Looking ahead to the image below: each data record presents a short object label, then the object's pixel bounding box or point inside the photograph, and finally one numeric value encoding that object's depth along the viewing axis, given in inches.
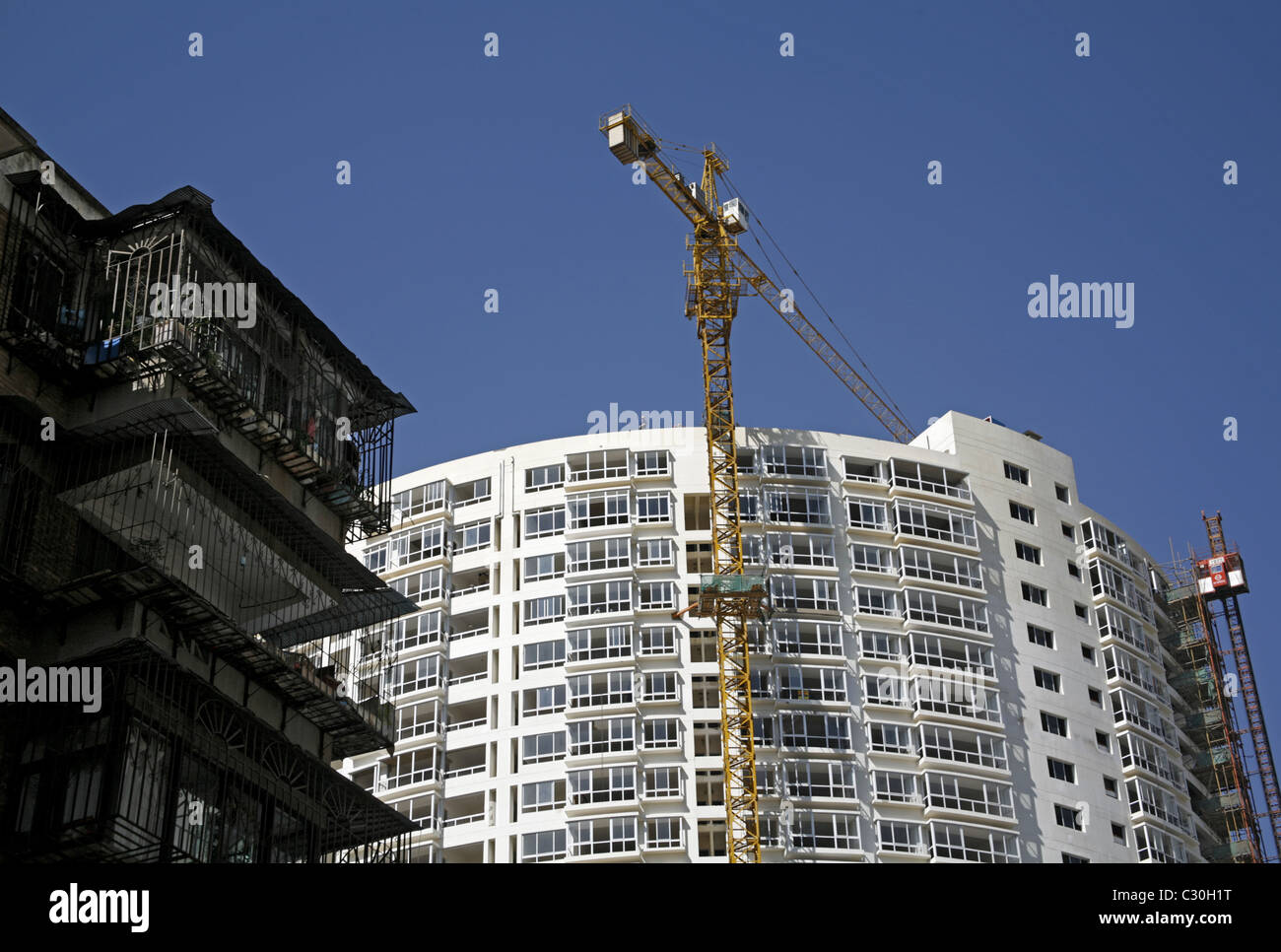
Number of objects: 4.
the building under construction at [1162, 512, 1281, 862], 5022.1
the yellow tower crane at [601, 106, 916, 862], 3858.3
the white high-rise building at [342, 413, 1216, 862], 3885.3
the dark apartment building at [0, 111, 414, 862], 1445.6
